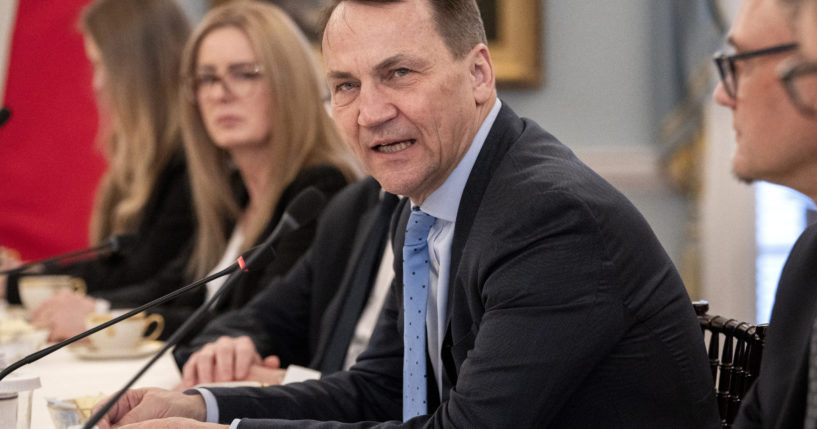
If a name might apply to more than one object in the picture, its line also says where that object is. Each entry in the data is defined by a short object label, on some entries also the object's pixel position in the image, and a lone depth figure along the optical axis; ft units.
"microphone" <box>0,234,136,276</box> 15.54
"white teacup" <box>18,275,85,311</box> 17.66
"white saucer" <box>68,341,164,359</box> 14.62
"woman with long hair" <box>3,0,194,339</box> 21.11
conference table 12.41
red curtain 27.45
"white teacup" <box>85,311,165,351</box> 14.52
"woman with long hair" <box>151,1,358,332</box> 17.39
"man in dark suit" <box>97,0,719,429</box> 7.91
